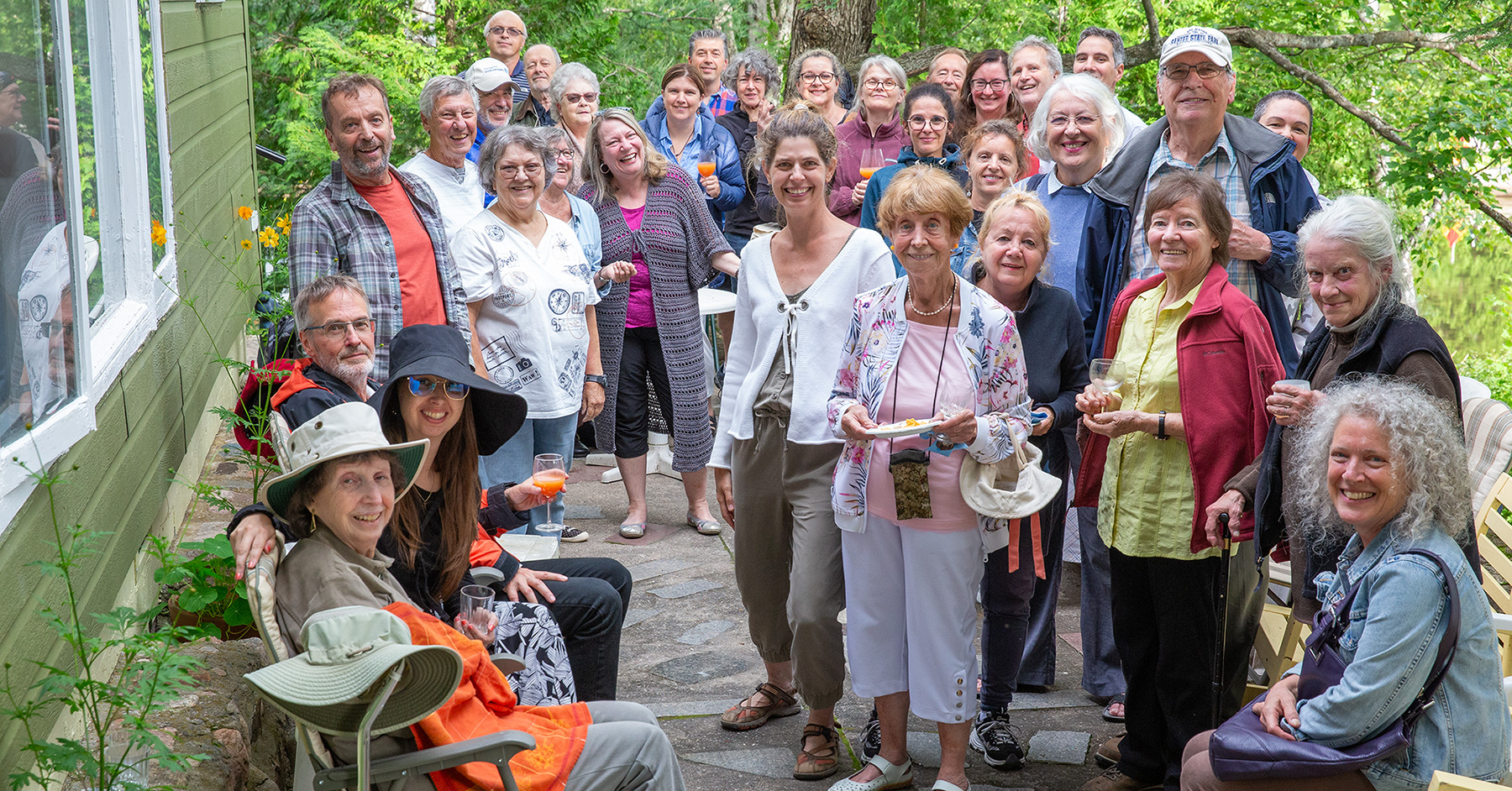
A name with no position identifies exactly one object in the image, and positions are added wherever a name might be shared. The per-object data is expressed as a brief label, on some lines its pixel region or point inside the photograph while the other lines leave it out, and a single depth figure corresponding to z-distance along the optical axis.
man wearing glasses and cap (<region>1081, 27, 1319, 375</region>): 3.89
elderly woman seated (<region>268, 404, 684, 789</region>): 2.47
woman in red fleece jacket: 3.31
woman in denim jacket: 2.46
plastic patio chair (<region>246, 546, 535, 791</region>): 2.28
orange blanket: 2.41
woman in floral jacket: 3.33
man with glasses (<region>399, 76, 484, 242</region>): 5.23
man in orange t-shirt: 4.32
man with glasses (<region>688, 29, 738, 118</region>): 8.23
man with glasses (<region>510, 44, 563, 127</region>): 7.82
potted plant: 3.07
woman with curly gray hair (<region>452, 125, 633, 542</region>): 4.96
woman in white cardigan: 3.65
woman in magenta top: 5.82
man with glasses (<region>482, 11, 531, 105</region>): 7.69
